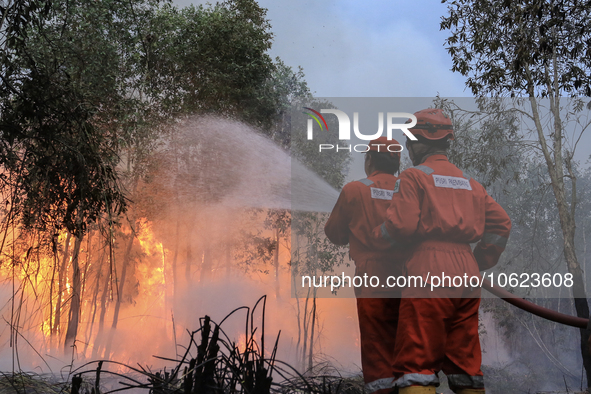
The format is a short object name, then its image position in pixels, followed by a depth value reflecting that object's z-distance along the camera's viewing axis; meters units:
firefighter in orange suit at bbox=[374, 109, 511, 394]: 3.20
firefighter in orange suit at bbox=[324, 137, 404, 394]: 3.65
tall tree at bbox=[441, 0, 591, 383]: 7.23
